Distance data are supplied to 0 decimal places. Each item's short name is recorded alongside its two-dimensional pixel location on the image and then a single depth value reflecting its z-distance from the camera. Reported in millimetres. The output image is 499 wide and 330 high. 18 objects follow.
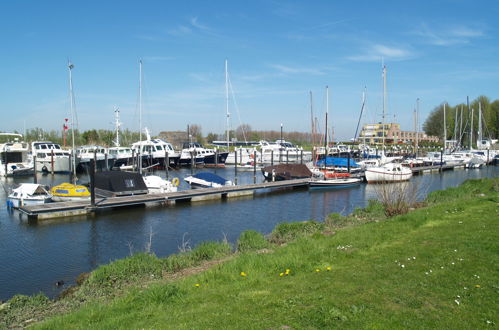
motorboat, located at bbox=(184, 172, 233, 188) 38031
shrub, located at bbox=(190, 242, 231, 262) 13661
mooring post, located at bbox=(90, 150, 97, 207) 26658
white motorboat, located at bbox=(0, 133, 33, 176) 55844
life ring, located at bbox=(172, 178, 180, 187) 35941
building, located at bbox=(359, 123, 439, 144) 126188
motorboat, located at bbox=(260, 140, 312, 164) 75425
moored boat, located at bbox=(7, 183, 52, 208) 28141
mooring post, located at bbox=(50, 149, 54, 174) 59069
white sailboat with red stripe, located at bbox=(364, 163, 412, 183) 45938
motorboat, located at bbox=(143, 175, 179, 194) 34062
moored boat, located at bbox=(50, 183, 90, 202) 29094
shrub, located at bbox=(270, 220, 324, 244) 16219
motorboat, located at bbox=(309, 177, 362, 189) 41906
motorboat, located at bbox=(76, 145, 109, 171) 61250
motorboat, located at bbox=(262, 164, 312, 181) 46406
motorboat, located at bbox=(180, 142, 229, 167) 71356
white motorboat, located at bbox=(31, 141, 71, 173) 60406
